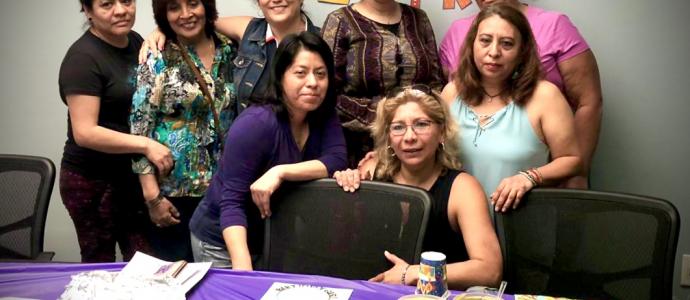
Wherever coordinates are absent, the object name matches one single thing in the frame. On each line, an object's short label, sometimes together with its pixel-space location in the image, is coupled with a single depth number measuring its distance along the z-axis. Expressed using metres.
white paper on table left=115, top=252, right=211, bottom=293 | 1.44
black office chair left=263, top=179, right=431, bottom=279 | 1.69
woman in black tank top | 1.62
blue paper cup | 1.35
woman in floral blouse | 2.13
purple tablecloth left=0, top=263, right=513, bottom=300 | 1.42
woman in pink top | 2.21
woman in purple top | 1.79
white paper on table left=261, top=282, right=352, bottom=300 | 1.40
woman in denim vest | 2.20
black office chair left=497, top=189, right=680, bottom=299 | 1.58
